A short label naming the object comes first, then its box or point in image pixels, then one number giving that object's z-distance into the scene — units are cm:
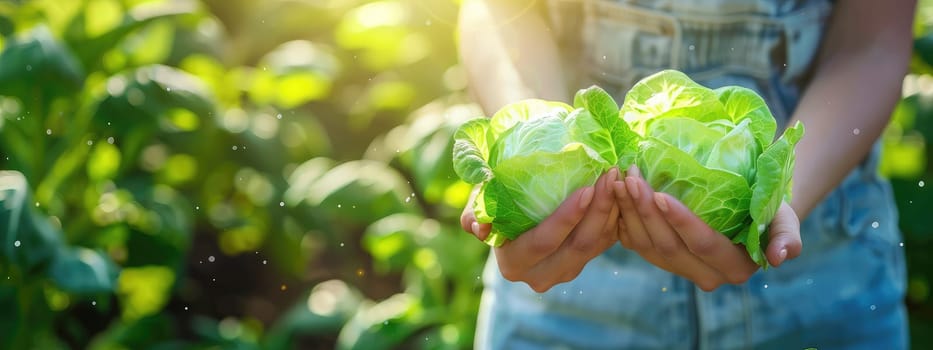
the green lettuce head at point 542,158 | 140
